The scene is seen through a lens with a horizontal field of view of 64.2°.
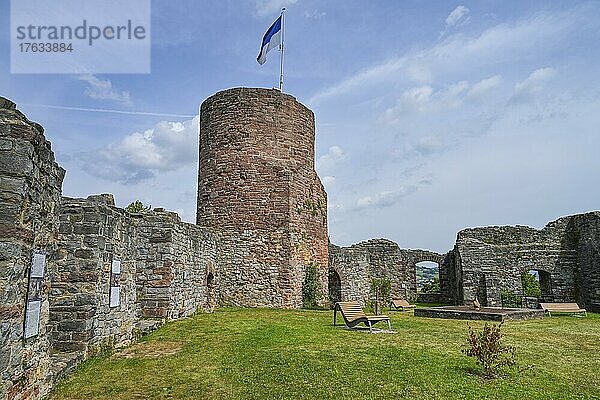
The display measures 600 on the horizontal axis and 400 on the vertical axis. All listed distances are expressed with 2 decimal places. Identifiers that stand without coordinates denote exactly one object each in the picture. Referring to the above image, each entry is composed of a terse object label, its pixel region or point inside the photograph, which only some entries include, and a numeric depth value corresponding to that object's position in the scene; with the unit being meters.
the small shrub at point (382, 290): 18.84
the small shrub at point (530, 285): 21.11
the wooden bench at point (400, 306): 19.77
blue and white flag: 20.66
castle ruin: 4.99
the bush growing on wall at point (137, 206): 18.78
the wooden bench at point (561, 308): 16.17
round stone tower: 17.89
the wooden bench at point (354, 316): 11.02
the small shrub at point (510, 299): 20.54
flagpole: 20.56
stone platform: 14.61
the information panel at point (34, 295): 5.10
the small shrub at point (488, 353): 6.89
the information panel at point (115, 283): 8.48
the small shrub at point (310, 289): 18.30
